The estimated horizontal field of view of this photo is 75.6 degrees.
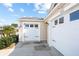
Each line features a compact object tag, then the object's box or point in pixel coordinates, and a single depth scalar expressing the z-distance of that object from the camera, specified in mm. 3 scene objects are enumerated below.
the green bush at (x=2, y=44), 4421
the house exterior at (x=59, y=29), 2262
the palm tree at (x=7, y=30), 5433
